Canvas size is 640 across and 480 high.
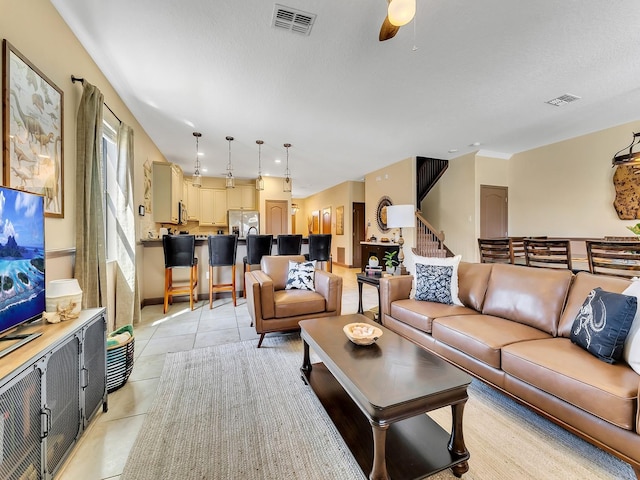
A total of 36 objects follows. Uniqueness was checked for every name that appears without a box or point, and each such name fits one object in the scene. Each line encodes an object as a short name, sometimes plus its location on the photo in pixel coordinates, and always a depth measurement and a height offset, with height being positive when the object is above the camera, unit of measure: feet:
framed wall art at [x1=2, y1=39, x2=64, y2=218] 4.68 +2.22
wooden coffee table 3.65 -2.44
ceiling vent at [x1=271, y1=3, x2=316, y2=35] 6.33 +5.55
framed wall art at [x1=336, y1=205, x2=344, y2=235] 28.22 +1.99
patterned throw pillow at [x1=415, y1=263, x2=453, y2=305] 8.35 -1.51
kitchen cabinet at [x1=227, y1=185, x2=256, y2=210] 25.20 +3.98
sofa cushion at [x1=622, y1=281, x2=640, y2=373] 4.26 -1.83
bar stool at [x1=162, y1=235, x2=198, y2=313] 12.22 -0.88
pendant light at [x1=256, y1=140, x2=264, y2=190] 15.50 +3.32
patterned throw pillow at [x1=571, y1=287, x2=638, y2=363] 4.56 -1.61
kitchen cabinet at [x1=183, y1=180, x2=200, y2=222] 23.02 +3.33
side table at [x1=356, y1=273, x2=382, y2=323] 10.17 -1.75
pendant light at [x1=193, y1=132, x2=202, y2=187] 13.33 +3.05
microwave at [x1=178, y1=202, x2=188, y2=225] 19.05 +1.93
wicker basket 6.22 -3.07
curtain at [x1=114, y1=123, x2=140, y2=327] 9.74 +0.15
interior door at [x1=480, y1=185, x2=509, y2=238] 18.88 +1.90
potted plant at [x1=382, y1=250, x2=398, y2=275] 10.98 -1.11
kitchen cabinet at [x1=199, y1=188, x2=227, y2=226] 24.54 +3.01
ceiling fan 4.24 +3.74
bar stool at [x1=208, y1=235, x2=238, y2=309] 12.93 -0.73
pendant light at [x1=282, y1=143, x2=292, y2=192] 15.45 +3.26
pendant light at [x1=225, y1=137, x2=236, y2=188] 14.44 +3.18
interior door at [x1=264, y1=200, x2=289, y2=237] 25.59 +2.12
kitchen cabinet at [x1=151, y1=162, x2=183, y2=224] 15.61 +2.88
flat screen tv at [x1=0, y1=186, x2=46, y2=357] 3.76 -0.37
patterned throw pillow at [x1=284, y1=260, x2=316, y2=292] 10.17 -1.52
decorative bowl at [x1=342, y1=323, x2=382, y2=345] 5.29 -1.99
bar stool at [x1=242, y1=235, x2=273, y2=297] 13.88 -0.47
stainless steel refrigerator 24.70 +1.56
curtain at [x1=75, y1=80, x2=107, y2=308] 6.96 +0.95
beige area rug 4.13 -3.68
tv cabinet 3.08 -2.25
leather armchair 8.46 -2.17
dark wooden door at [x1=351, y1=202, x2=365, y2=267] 27.12 +0.73
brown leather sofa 3.97 -2.26
